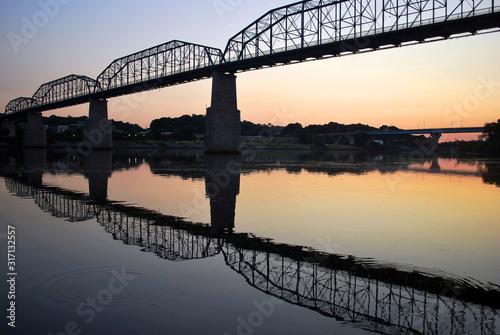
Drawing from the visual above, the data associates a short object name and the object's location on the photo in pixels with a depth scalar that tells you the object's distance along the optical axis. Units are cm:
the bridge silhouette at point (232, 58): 4997
